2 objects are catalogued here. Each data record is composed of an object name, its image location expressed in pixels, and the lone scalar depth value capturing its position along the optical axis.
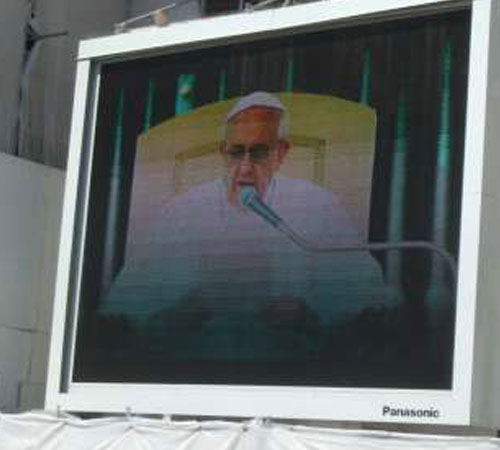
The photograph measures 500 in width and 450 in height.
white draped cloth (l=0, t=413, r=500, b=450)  12.67
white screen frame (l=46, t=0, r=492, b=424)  15.07
